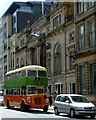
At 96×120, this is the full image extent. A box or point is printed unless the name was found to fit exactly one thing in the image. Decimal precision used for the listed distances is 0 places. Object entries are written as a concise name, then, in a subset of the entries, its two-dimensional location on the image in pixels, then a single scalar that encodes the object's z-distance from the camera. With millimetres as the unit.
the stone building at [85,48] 32625
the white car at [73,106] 21391
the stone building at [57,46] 41656
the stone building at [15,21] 75562
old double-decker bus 28938
